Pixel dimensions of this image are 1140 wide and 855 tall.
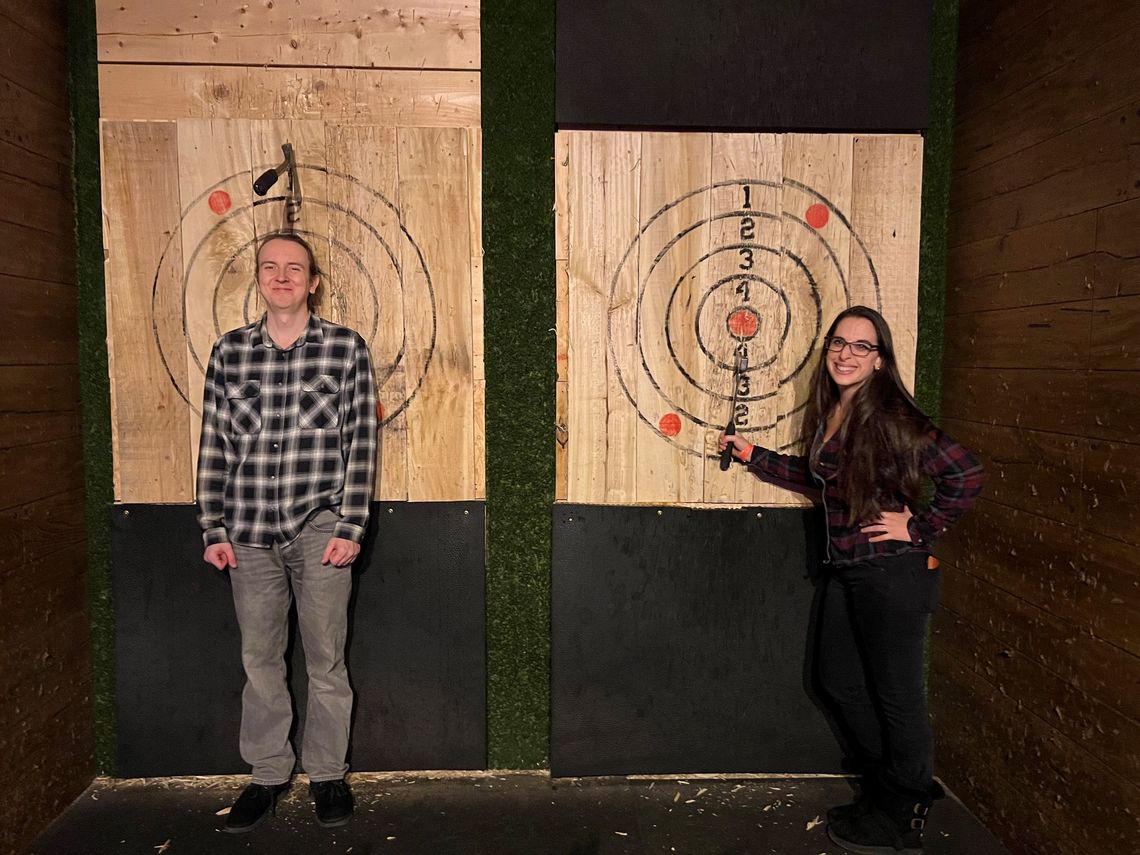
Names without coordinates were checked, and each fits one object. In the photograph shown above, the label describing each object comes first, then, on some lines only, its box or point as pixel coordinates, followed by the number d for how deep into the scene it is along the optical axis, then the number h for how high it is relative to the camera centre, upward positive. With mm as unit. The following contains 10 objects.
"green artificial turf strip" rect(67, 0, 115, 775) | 2242 +7
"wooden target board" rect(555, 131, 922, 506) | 2303 +254
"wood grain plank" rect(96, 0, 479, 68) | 2230 +948
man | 2064 -335
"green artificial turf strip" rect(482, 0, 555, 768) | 2271 +4
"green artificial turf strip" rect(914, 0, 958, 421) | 2324 +495
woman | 1872 -429
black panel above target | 2250 +883
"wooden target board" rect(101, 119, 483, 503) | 2262 +298
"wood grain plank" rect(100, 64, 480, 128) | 2246 +780
